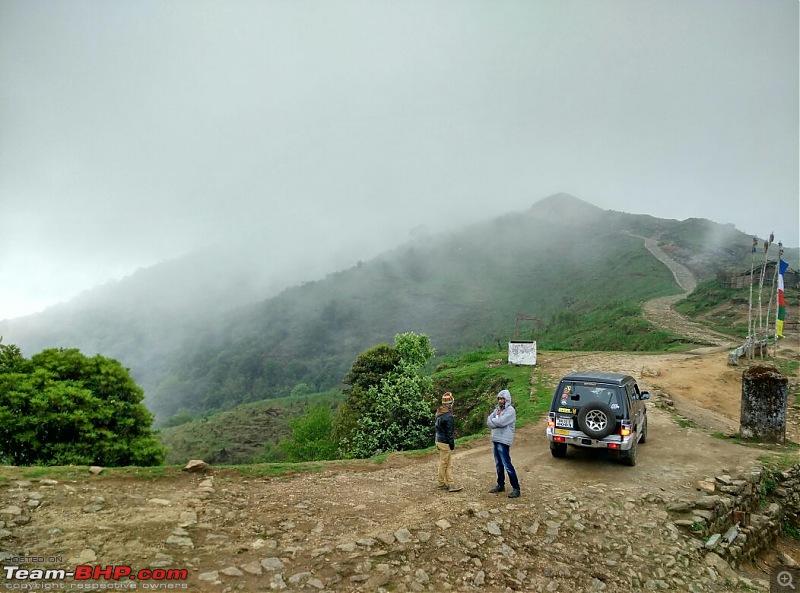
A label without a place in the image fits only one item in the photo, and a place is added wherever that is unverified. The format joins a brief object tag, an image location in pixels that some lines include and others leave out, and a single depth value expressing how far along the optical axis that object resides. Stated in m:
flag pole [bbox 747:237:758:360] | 23.34
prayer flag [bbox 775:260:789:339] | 21.86
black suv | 9.77
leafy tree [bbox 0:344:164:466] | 11.23
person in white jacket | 8.62
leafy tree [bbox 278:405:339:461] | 24.61
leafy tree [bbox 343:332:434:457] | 20.86
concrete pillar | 12.32
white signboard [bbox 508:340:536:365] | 25.66
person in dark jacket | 8.90
